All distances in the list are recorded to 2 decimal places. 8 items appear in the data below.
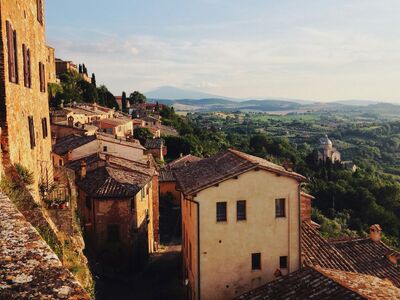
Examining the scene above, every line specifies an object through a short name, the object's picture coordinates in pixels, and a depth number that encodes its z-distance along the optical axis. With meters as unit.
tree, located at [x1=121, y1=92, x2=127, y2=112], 108.25
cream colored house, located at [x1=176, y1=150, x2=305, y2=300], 18.33
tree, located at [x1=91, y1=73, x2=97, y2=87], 99.06
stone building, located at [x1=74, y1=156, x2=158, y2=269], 24.19
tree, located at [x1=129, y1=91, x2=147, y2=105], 124.12
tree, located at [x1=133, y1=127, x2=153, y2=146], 64.34
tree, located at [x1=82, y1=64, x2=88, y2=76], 104.30
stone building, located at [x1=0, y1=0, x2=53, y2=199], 10.79
